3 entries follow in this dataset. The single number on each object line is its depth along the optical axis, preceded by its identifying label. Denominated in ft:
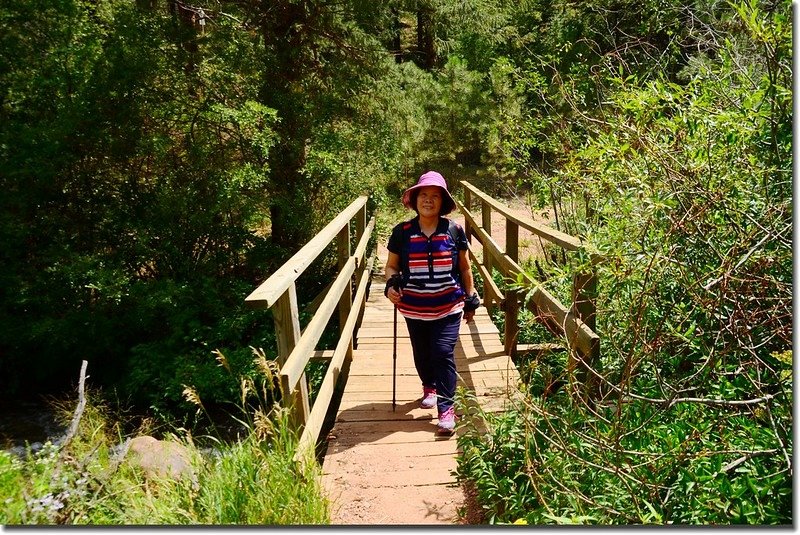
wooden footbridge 8.95
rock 13.48
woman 11.69
